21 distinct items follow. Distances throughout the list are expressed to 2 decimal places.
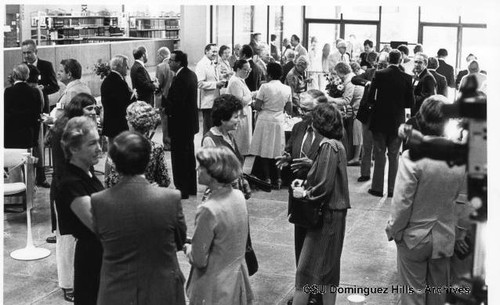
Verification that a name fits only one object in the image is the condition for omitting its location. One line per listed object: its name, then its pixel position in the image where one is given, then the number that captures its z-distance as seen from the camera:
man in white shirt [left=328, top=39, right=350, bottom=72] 12.71
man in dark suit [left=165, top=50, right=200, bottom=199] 7.56
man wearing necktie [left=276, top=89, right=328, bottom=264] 4.61
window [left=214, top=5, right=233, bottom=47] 17.05
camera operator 3.65
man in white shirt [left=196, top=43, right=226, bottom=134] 9.62
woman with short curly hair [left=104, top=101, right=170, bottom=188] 4.58
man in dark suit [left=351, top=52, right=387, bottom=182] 8.38
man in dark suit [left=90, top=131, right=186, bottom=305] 3.00
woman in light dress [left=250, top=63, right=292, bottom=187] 7.82
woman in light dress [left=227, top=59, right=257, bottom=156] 8.06
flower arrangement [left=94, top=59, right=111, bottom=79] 8.17
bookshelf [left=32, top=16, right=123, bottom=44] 18.39
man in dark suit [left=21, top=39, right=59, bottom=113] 8.82
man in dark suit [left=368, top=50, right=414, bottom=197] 7.77
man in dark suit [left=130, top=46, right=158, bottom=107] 9.07
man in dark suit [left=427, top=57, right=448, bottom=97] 9.00
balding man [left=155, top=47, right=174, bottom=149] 10.48
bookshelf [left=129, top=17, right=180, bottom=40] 20.02
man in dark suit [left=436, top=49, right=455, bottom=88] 11.27
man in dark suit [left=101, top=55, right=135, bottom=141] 7.61
